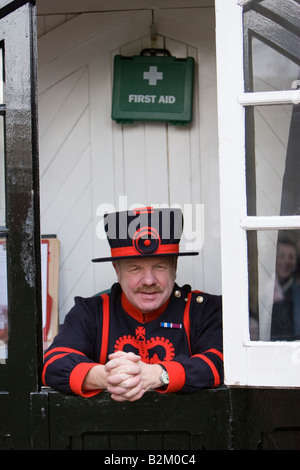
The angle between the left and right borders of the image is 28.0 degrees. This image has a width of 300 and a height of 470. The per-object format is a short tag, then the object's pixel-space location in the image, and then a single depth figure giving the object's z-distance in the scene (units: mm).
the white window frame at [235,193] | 1893
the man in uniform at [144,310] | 2176
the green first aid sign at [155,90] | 3055
